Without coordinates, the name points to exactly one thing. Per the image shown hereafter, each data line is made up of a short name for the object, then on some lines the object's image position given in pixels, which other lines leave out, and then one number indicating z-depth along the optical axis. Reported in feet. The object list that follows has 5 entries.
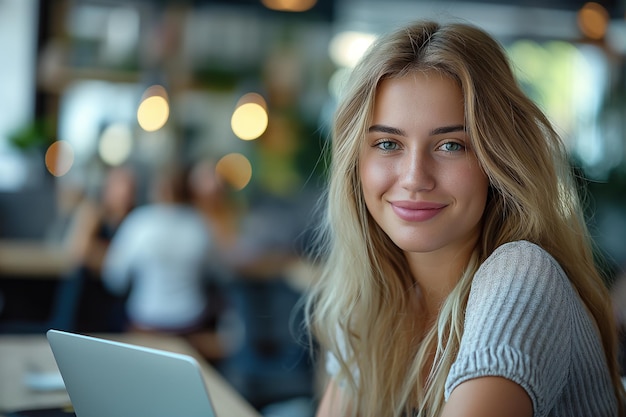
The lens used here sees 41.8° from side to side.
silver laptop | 3.97
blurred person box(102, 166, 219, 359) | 15.42
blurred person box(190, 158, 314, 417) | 13.33
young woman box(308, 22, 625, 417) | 4.28
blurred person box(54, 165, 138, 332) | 13.32
